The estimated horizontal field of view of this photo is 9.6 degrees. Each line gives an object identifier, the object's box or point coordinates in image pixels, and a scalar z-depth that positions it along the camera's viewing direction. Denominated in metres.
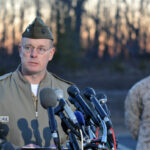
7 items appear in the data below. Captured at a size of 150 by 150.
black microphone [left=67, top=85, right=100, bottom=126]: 5.83
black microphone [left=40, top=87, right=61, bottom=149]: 5.19
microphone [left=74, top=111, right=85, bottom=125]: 5.52
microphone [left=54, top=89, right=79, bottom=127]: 5.26
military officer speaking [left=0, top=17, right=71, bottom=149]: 7.23
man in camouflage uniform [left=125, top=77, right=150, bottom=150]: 9.12
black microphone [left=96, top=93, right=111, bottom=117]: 6.18
